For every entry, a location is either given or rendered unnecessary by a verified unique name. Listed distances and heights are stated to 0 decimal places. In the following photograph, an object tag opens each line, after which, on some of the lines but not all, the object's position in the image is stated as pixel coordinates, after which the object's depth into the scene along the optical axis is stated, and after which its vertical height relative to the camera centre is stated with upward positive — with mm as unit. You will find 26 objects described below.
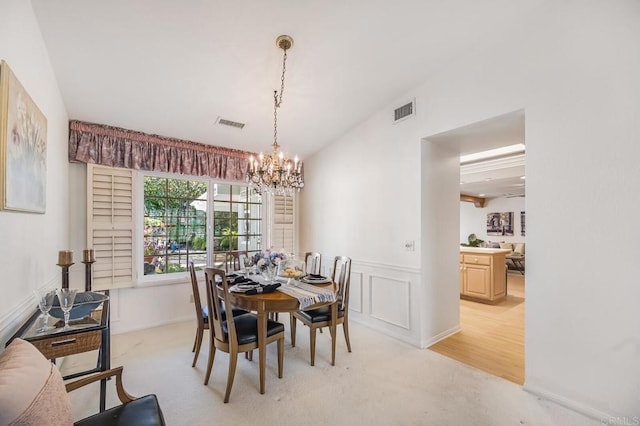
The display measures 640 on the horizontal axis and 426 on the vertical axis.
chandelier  2777 +438
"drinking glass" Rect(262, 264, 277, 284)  2891 -579
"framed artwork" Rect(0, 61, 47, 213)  1511 +441
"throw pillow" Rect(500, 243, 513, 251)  8530 -887
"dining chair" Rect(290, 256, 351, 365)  2816 -1017
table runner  2467 -703
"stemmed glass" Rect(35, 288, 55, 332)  1678 -538
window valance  3324 +877
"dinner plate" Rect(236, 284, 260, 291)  2577 -648
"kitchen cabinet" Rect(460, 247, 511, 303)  4891 -1036
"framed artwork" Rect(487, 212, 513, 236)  8878 -202
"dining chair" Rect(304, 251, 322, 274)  3716 -618
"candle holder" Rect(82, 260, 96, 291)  2922 -583
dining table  2344 -747
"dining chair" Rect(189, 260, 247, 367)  2777 -1017
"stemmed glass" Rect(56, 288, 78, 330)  1739 -517
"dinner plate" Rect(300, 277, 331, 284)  3010 -683
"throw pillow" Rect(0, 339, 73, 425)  919 -624
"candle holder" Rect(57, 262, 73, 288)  2578 -522
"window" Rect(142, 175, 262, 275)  3947 -72
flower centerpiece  2873 -458
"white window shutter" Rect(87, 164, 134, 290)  3389 -79
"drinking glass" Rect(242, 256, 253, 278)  3248 -562
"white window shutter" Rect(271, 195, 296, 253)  4934 -116
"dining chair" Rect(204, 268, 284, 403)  2285 -990
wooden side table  1568 -688
